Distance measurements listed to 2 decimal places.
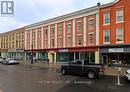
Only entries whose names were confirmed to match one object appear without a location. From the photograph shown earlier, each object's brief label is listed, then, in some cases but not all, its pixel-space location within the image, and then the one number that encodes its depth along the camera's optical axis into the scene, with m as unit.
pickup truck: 8.26
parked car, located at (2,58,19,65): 18.73
